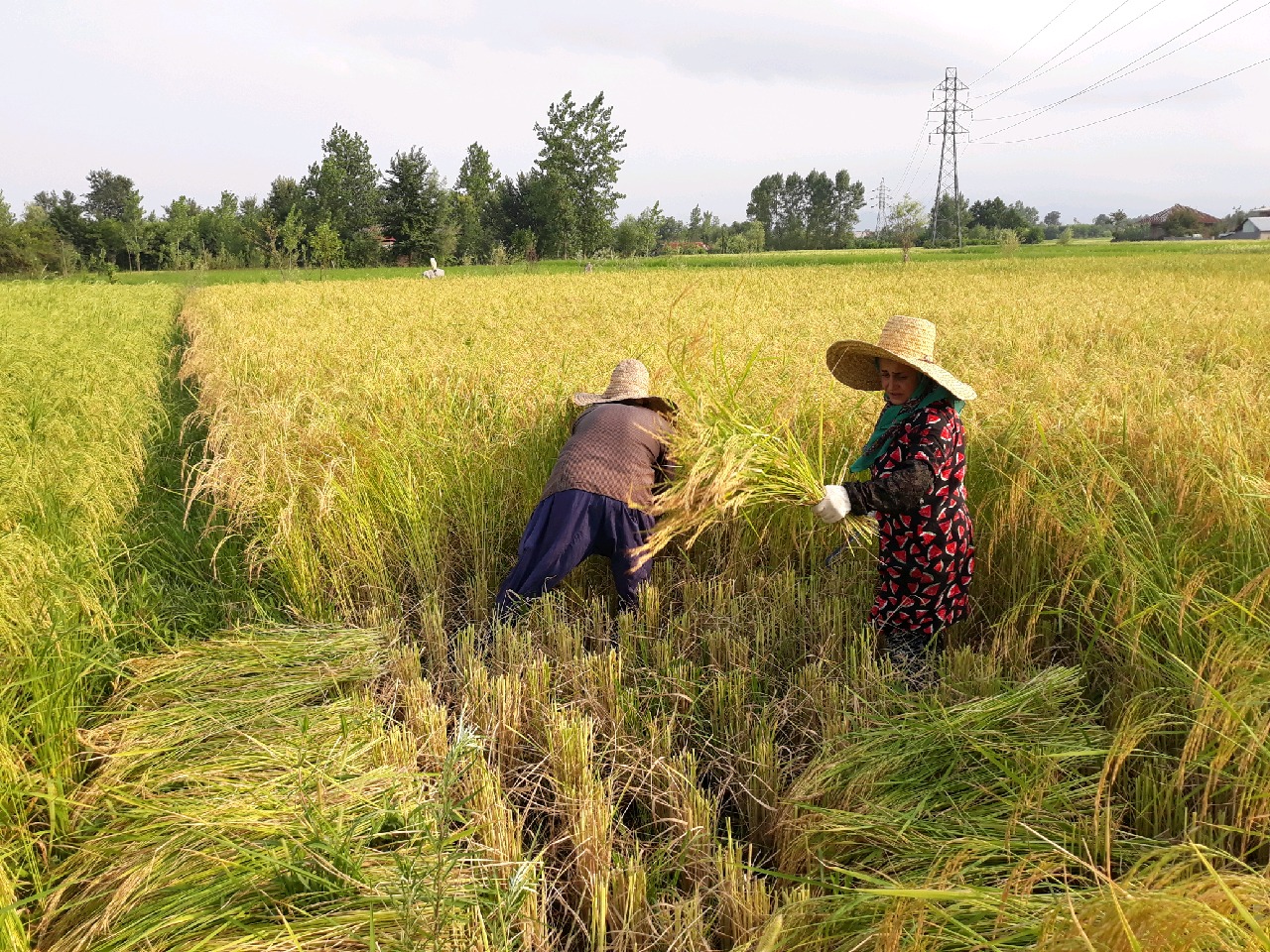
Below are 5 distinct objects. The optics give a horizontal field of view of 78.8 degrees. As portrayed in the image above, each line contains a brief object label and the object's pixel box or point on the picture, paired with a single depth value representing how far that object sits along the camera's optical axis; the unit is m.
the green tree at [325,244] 35.62
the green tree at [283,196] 59.31
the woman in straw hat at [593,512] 3.34
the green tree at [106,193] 107.06
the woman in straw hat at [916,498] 2.59
